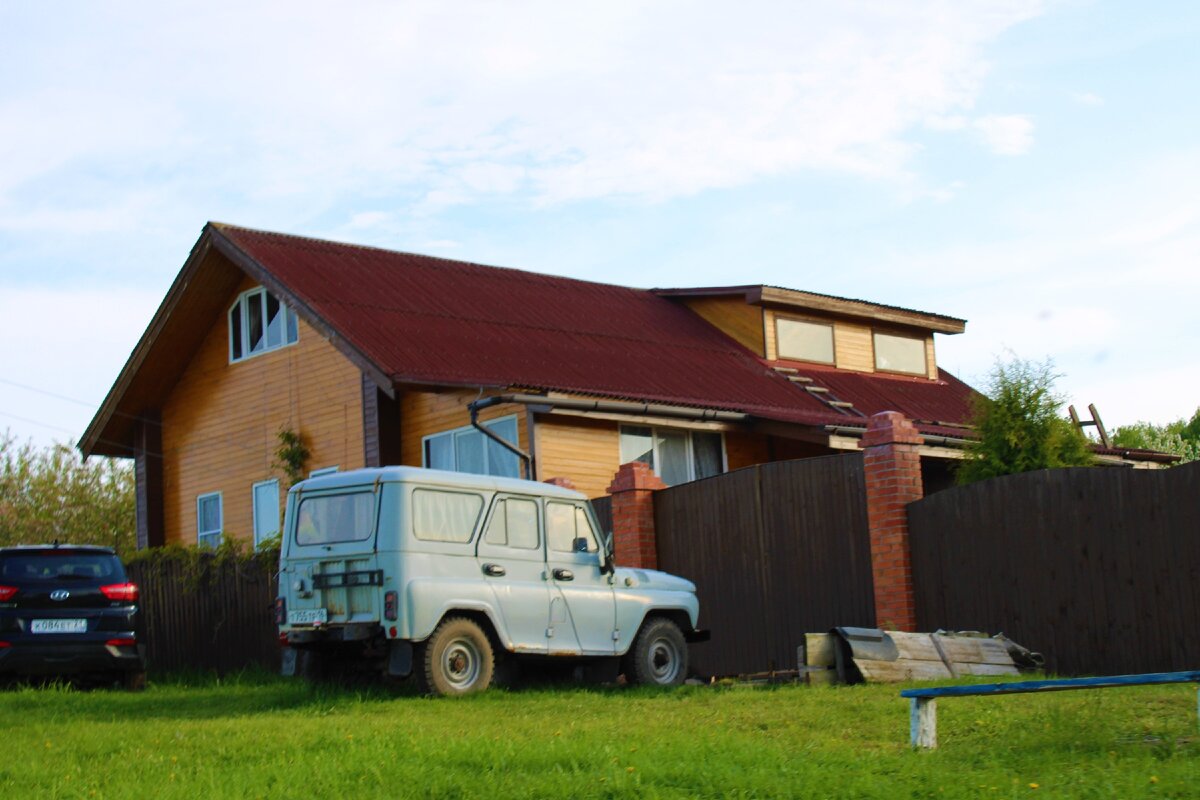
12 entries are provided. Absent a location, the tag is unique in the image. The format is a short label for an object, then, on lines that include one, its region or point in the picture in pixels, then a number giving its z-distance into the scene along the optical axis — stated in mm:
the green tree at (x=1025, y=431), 17594
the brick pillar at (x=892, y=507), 14891
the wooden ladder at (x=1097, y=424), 27769
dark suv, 15273
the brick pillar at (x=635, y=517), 17641
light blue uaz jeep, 13008
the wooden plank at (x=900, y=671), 12961
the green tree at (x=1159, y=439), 44719
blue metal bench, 8344
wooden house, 21625
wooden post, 9039
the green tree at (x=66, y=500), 41500
